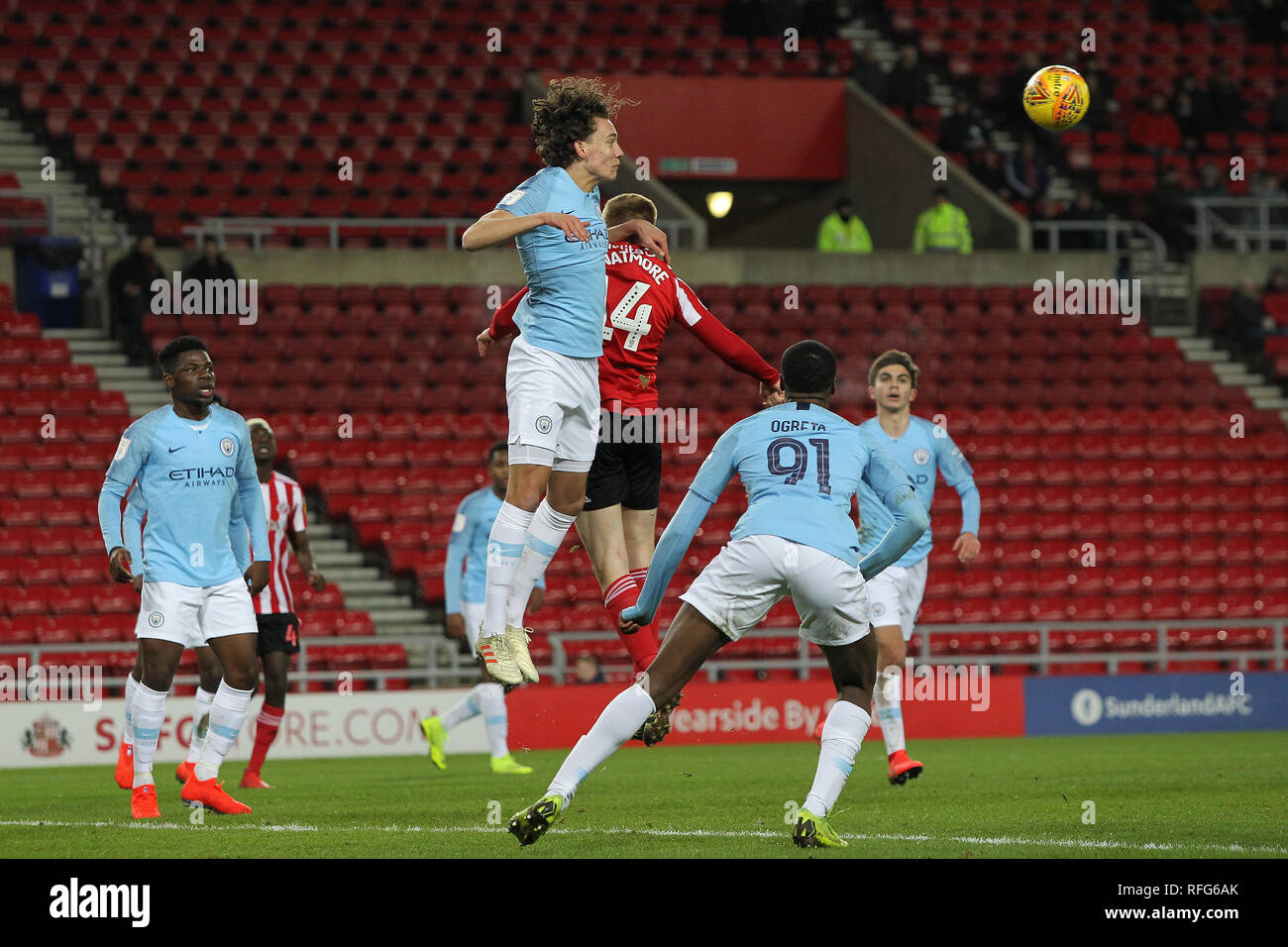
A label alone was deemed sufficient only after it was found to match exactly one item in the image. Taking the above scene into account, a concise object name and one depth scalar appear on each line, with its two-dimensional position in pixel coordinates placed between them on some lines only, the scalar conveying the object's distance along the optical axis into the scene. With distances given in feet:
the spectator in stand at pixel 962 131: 83.71
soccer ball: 42.14
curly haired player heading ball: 25.55
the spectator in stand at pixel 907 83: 86.17
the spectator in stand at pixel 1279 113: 89.25
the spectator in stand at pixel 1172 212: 82.74
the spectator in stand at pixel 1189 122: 87.56
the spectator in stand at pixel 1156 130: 87.40
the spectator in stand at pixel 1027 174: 81.82
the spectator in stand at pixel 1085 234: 81.46
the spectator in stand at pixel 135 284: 67.67
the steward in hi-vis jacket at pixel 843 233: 79.15
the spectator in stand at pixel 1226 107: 87.45
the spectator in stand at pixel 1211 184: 83.30
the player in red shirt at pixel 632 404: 28.19
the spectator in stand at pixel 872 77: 87.40
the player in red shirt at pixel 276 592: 39.78
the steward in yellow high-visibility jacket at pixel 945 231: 78.64
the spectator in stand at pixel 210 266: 66.49
